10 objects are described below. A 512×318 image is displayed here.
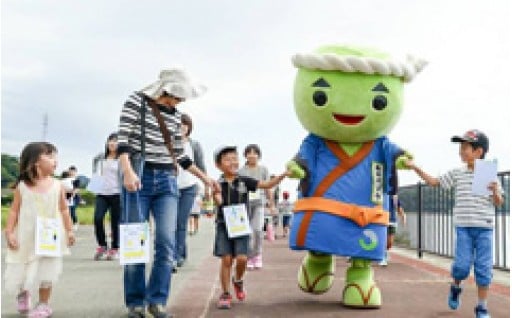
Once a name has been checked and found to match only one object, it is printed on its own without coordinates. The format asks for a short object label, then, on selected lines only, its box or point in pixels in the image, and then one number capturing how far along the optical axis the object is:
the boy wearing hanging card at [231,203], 5.88
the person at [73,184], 13.60
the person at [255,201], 8.26
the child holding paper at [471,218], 5.57
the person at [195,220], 16.13
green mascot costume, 5.65
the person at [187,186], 7.77
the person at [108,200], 9.25
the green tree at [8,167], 77.00
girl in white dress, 5.07
